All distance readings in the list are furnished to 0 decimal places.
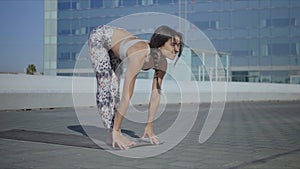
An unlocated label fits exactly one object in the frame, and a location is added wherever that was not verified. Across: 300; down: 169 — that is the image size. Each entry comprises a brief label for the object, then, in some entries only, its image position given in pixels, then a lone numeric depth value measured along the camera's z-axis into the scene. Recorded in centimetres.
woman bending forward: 600
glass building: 5484
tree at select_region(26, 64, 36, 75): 8581
